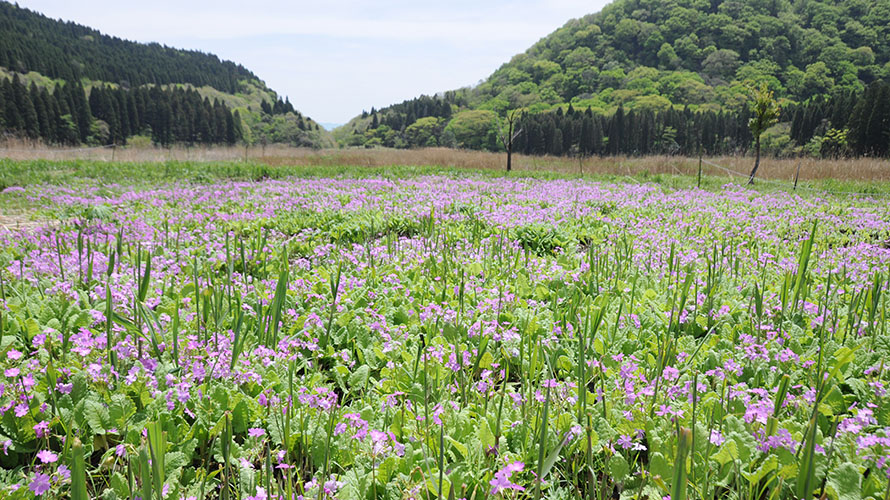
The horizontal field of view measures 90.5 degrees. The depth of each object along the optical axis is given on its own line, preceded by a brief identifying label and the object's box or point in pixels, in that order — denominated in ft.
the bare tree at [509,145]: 86.25
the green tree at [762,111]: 60.44
